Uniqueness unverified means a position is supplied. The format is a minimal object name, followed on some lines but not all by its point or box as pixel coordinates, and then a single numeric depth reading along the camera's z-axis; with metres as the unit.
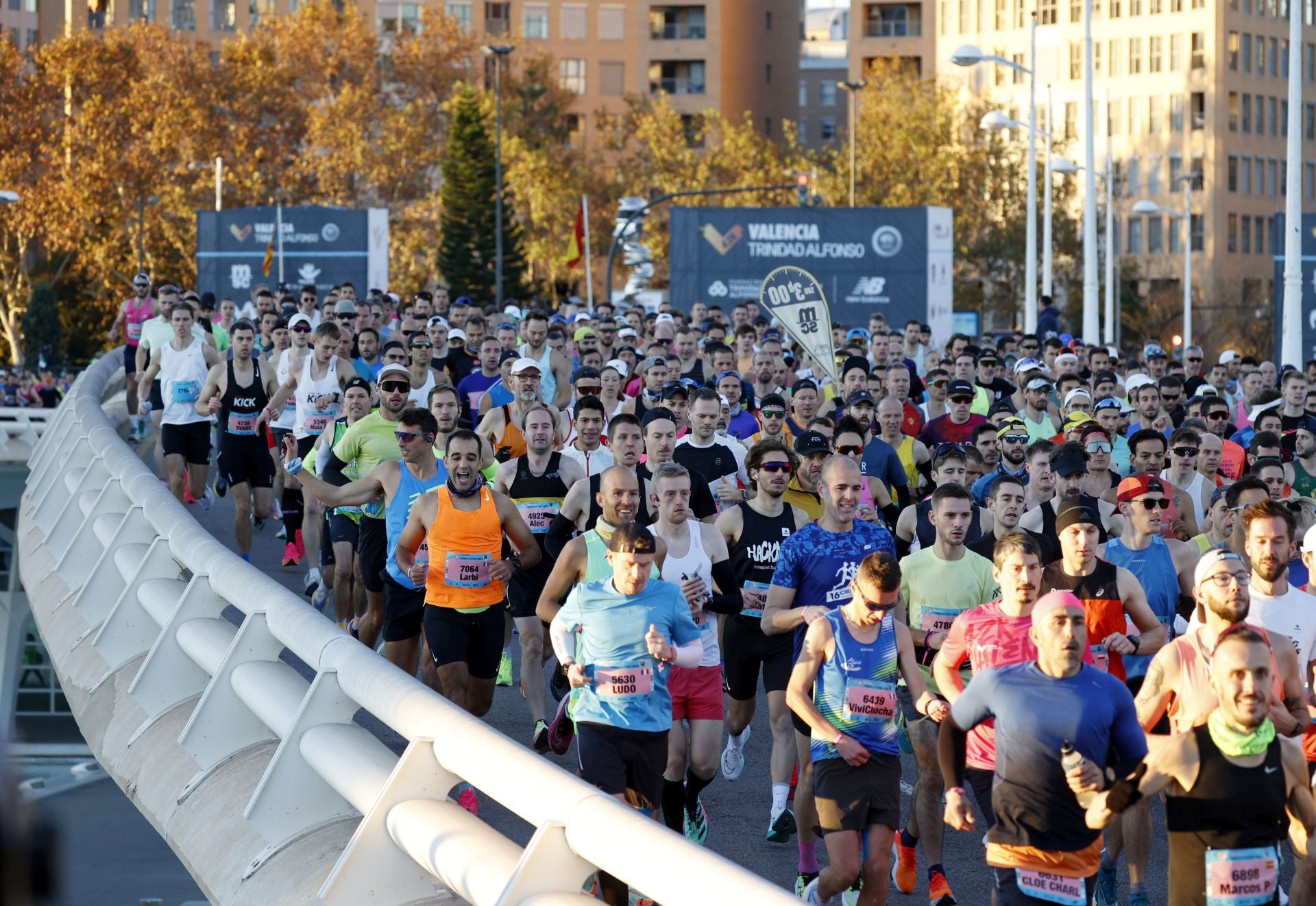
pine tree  82.31
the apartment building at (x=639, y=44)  114.62
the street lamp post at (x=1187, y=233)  55.34
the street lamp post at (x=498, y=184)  59.41
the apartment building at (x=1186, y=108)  103.81
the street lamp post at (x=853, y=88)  75.81
